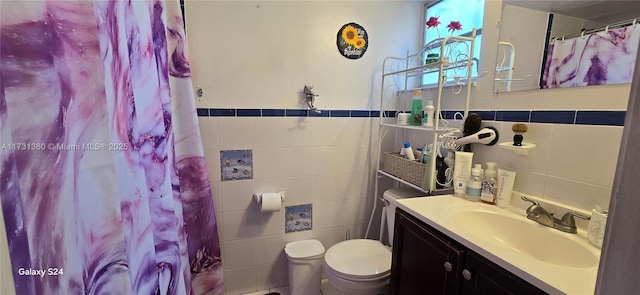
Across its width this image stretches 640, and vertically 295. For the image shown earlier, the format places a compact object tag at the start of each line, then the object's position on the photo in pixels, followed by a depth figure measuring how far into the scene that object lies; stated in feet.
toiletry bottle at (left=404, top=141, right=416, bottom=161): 5.39
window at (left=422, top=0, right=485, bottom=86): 4.71
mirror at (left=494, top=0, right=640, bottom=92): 2.92
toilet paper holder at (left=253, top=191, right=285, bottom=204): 5.57
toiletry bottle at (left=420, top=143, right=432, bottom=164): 4.86
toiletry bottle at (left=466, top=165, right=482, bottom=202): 4.03
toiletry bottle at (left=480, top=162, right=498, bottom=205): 3.91
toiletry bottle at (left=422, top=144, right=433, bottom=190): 4.55
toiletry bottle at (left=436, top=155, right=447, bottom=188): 4.66
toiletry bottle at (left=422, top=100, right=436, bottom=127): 4.80
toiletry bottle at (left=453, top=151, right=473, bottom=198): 4.22
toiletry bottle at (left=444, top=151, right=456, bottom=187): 4.54
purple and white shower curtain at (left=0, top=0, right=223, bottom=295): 1.25
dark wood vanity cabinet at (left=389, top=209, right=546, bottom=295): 2.60
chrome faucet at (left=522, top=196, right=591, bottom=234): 3.06
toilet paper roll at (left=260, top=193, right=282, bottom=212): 5.46
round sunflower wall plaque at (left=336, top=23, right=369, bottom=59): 5.78
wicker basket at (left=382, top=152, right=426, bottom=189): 4.83
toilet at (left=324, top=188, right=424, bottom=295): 4.55
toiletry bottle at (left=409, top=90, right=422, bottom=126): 5.18
